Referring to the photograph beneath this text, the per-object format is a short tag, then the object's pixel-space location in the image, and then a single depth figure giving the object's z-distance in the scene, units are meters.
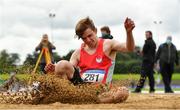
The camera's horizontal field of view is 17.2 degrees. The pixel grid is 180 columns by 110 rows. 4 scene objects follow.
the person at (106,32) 12.54
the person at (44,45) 17.68
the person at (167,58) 17.97
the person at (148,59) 17.27
